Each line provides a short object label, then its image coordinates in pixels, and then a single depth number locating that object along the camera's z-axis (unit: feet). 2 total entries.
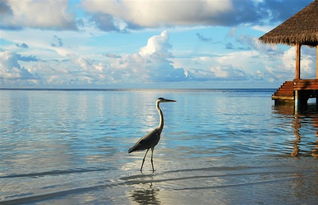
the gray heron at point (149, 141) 29.50
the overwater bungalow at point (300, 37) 83.88
